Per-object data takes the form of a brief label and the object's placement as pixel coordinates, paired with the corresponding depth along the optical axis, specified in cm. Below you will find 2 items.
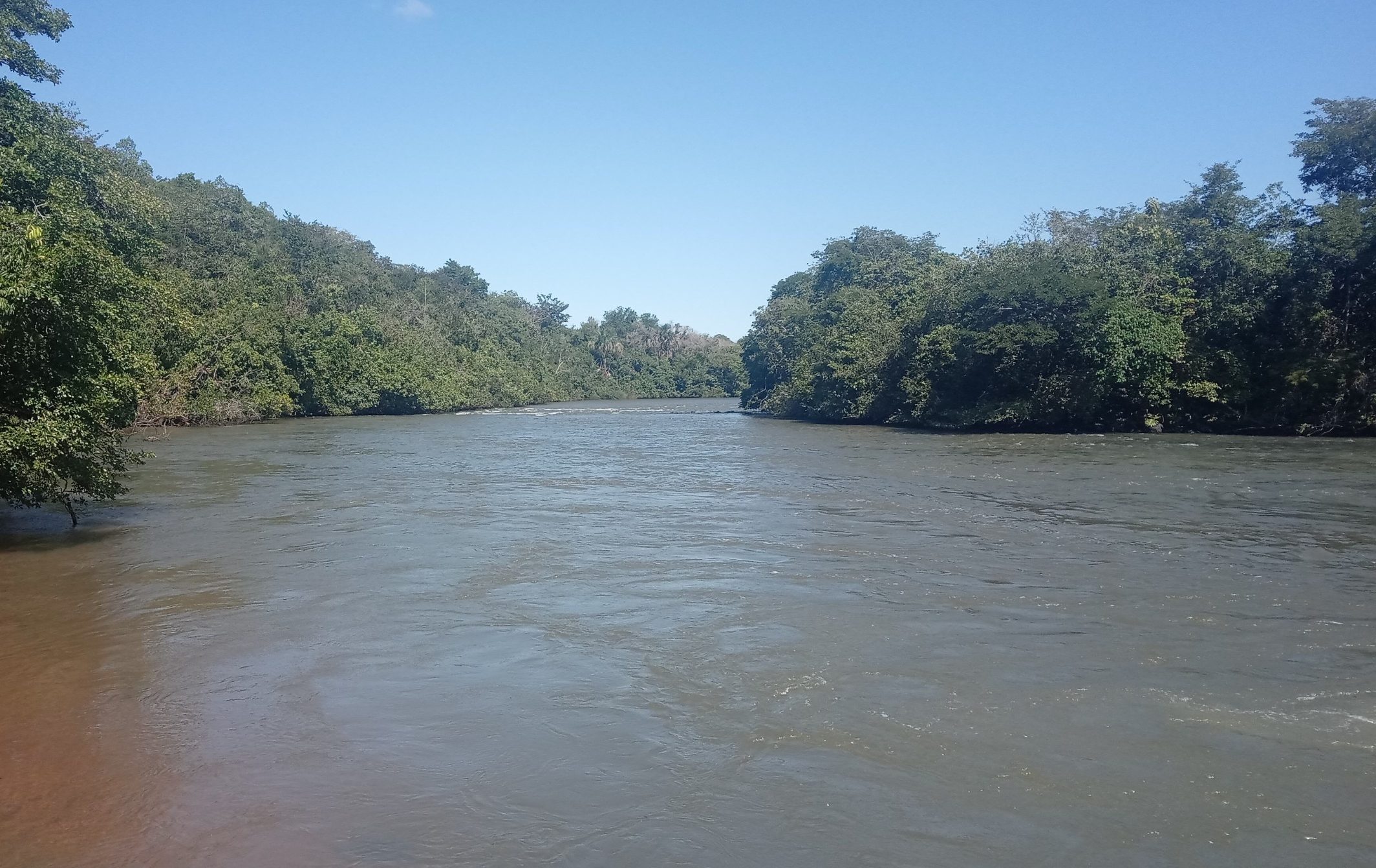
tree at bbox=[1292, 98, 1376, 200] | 3219
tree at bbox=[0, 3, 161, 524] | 997
